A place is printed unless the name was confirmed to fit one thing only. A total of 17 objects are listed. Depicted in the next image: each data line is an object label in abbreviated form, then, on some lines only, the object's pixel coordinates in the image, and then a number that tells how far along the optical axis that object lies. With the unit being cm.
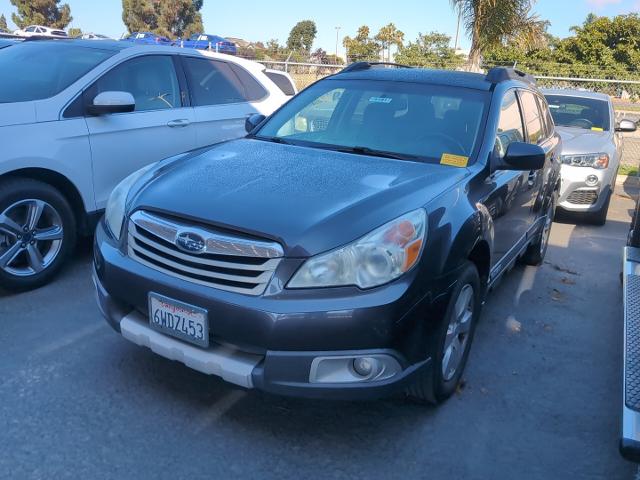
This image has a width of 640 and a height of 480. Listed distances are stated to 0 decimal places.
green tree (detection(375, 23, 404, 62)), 6369
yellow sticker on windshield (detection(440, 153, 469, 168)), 354
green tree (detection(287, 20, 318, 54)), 8994
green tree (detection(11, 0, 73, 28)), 5891
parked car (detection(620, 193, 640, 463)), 226
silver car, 754
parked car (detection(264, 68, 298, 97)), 709
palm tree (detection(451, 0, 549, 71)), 1511
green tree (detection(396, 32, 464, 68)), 3769
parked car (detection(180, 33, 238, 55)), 3363
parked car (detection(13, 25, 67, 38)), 3759
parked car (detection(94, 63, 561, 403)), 260
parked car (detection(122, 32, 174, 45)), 3388
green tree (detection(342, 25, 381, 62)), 6035
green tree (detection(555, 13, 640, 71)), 3538
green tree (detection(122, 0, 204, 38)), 6172
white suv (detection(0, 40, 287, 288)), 421
